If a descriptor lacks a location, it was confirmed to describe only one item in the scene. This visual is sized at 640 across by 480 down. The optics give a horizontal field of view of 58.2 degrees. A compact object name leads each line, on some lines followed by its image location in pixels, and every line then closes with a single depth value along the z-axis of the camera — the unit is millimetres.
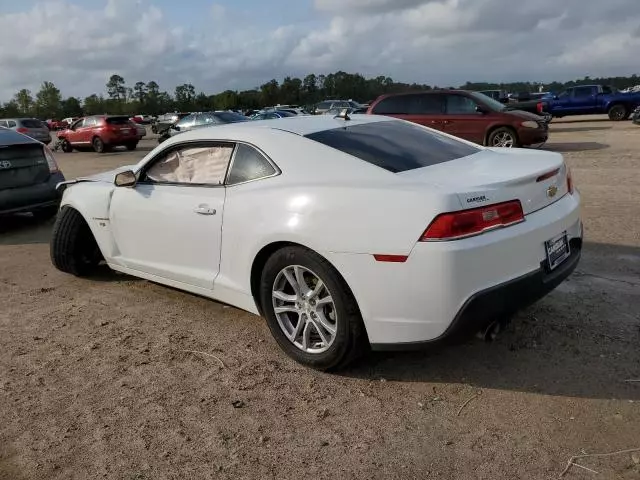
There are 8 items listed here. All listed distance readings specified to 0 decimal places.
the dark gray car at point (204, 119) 21453
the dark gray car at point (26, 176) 7309
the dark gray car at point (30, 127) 28531
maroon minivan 13430
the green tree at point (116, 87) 125688
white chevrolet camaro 2828
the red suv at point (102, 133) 23547
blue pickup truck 25734
